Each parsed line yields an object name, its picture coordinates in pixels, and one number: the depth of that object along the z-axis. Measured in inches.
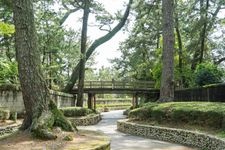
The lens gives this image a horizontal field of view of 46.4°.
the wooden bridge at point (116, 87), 957.2
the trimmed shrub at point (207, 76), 609.6
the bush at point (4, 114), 435.3
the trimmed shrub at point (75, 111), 606.1
